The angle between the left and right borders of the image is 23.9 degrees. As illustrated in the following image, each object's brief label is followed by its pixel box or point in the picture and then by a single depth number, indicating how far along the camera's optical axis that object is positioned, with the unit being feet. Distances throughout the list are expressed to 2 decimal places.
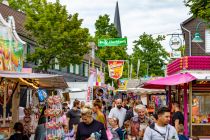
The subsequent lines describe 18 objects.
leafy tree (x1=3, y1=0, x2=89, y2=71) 127.34
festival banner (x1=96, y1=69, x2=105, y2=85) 158.33
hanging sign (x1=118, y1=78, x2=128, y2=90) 185.80
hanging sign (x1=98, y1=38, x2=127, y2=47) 103.97
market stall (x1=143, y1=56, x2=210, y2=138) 57.77
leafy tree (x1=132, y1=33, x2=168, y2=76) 293.43
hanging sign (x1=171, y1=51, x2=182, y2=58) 106.32
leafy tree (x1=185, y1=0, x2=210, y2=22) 65.26
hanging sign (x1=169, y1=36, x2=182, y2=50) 100.40
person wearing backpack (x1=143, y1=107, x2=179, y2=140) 23.08
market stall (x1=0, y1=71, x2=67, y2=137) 51.54
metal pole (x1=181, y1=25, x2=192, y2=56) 120.56
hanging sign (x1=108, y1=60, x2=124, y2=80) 157.48
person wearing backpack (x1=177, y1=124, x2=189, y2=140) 33.77
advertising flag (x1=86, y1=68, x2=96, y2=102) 76.07
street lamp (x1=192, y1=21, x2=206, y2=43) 85.20
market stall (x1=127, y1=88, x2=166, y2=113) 119.29
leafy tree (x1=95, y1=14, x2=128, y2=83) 229.06
